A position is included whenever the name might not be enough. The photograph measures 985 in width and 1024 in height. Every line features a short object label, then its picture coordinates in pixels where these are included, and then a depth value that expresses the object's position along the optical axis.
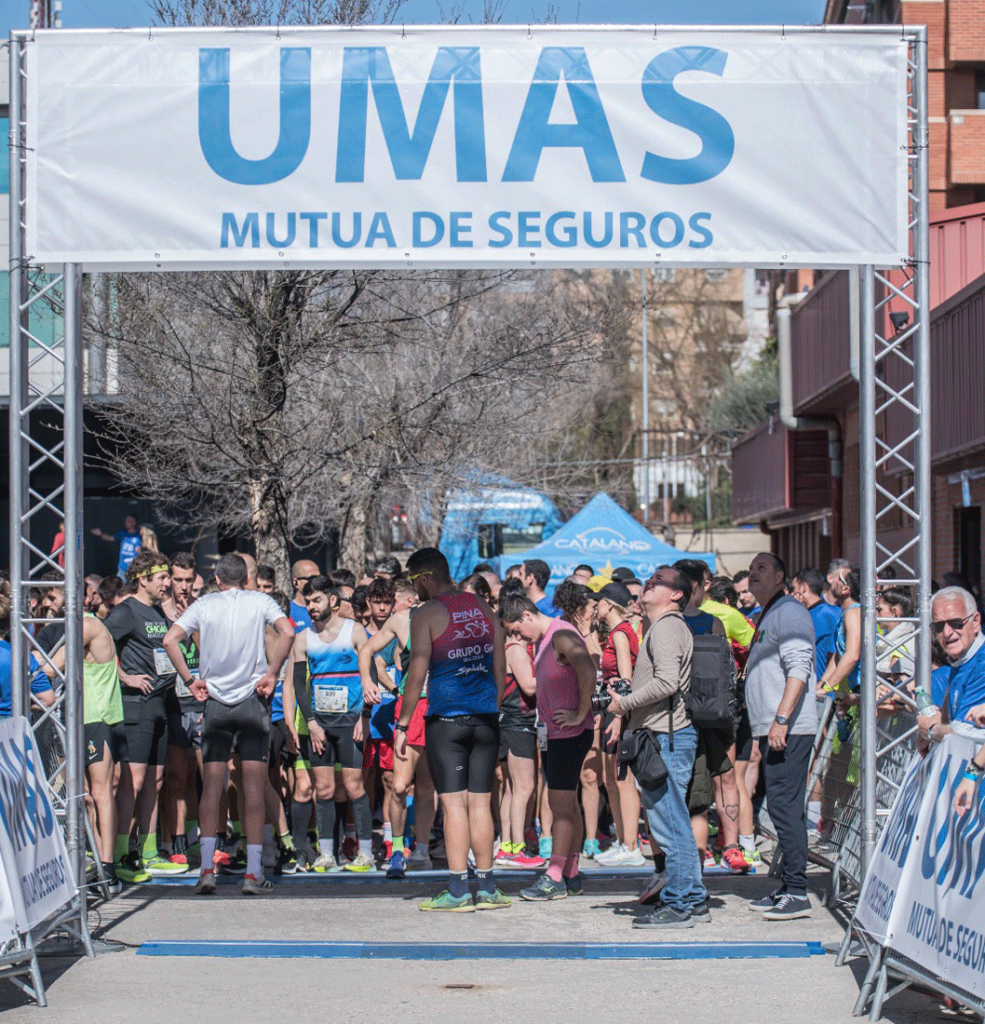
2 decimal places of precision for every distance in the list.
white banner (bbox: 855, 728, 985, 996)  11.34
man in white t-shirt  17.87
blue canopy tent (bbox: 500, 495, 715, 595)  41.47
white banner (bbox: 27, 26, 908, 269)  15.59
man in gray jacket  16.10
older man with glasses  12.97
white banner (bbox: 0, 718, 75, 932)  12.96
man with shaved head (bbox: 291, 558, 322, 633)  23.06
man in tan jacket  15.68
